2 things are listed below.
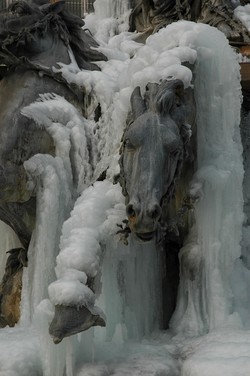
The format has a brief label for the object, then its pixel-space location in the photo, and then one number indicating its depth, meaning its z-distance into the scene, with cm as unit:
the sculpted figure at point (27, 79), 890
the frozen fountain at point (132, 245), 715
